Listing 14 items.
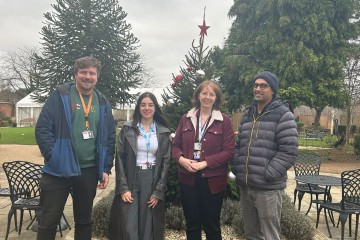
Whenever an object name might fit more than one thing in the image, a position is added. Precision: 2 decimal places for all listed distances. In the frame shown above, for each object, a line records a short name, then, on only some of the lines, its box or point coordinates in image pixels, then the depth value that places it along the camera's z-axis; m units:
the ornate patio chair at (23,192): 4.29
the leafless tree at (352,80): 17.88
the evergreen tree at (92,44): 13.38
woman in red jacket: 3.24
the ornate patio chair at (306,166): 6.23
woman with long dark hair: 3.26
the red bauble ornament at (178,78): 4.81
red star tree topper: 4.89
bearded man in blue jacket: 3.02
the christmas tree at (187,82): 4.86
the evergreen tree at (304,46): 15.41
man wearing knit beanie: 2.96
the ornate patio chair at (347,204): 4.54
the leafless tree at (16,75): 49.03
